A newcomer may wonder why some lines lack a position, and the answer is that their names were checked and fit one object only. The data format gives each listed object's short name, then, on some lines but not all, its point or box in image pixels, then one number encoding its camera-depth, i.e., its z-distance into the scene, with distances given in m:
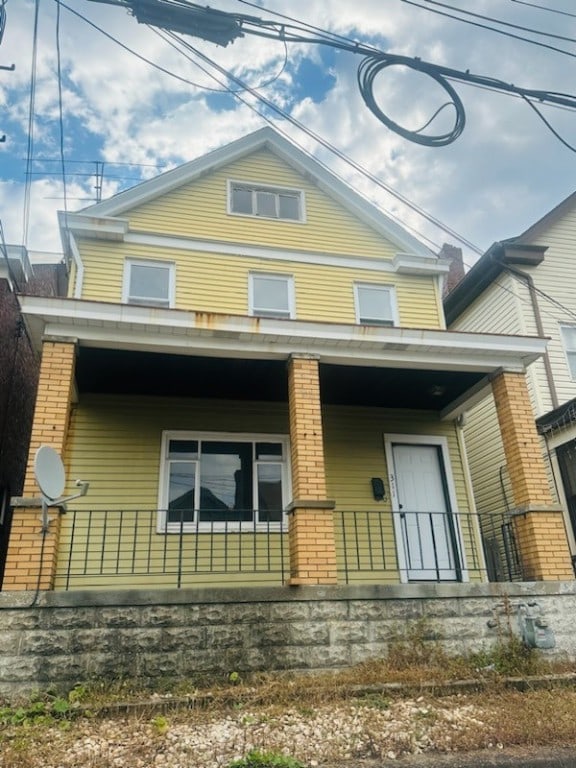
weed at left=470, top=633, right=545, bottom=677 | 5.22
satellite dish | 4.90
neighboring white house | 9.20
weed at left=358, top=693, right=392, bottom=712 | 4.45
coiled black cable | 5.64
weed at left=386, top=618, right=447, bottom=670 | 5.19
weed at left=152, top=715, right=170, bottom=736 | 4.01
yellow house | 6.22
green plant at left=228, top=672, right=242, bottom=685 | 4.89
